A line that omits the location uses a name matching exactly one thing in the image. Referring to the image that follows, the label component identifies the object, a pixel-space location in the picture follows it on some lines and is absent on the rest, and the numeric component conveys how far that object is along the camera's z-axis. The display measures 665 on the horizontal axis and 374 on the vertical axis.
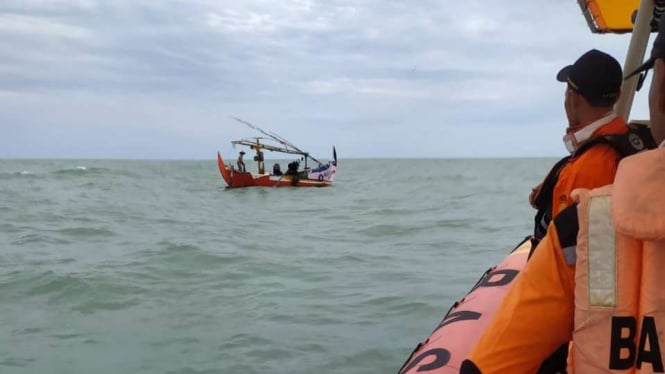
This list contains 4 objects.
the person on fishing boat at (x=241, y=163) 28.43
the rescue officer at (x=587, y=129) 1.93
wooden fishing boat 28.31
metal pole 2.80
